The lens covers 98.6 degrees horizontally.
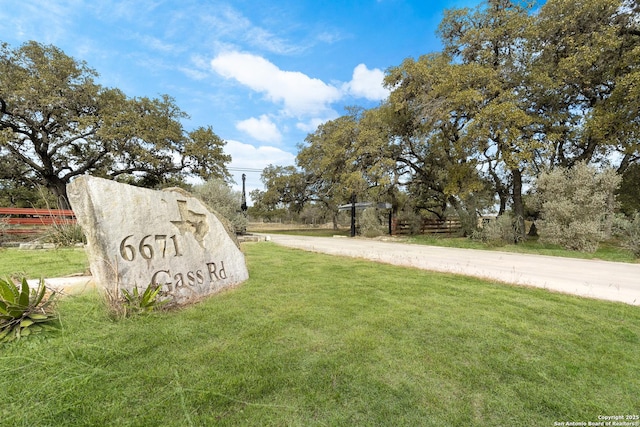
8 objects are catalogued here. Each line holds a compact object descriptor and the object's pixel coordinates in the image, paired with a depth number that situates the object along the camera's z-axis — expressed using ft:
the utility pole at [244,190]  64.63
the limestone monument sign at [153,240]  9.85
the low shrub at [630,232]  26.67
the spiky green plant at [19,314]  7.68
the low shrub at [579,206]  29.55
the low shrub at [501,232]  36.94
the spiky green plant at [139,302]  9.43
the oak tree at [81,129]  43.55
